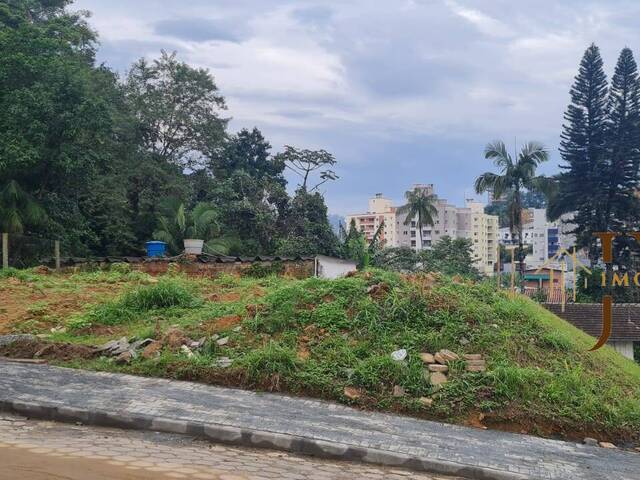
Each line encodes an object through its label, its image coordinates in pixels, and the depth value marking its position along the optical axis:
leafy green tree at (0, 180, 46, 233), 17.75
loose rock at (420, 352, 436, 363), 7.32
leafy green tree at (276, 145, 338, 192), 31.48
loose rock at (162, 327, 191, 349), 8.01
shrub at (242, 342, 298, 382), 7.12
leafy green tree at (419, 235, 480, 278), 34.38
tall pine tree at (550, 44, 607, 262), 34.19
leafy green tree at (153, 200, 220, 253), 23.66
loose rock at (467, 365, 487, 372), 7.14
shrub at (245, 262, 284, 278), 16.44
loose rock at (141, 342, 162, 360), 7.79
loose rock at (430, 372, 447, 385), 6.97
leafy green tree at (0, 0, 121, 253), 17.80
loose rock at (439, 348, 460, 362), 7.30
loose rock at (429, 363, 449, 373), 7.16
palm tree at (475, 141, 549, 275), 34.34
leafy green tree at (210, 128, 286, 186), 31.27
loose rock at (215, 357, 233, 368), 7.35
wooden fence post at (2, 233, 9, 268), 15.12
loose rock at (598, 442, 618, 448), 6.32
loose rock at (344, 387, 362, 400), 6.76
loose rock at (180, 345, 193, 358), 7.68
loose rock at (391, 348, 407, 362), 7.30
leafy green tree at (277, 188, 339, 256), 27.48
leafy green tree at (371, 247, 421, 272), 33.38
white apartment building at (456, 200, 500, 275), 76.62
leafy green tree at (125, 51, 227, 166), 27.27
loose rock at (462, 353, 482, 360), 7.33
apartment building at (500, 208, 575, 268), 82.50
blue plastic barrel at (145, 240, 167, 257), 18.33
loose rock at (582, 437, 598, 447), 6.34
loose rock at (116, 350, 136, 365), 7.69
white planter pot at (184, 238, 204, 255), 18.25
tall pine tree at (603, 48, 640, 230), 33.66
